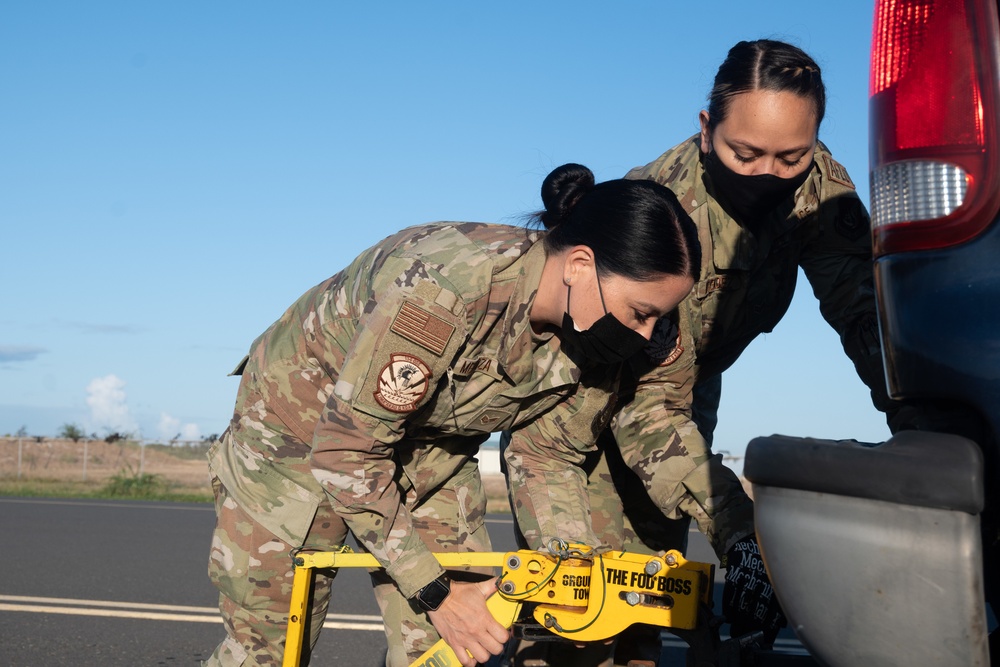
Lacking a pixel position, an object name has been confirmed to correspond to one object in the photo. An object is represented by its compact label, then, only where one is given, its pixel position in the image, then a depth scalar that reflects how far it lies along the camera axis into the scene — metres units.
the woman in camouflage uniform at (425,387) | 2.44
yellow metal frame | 2.32
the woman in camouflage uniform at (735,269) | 2.72
